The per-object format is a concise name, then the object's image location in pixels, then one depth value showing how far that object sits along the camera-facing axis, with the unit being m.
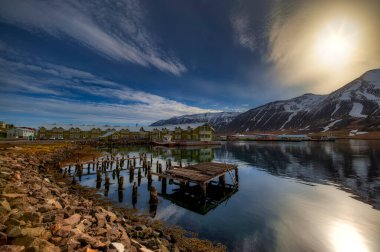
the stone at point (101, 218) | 8.35
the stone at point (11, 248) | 4.61
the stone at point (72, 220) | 7.28
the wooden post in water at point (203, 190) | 17.07
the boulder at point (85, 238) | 6.13
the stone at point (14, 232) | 5.15
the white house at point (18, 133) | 84.12
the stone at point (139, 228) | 9.74
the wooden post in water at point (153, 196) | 16.39
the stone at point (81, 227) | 7.10
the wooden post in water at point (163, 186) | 20.02
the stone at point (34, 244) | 5.00
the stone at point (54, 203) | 8.95
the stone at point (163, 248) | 7.96
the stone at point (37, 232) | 5.41
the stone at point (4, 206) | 6.25
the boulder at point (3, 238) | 5.01
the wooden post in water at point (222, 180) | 21.66
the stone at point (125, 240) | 7.03
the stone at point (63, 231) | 6.26
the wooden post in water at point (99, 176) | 22.44
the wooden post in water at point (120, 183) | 19.34
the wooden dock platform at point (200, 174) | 17.84
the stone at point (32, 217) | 6.41
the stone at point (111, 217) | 9.56
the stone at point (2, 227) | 5.36
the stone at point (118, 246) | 6.23
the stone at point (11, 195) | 7.57
